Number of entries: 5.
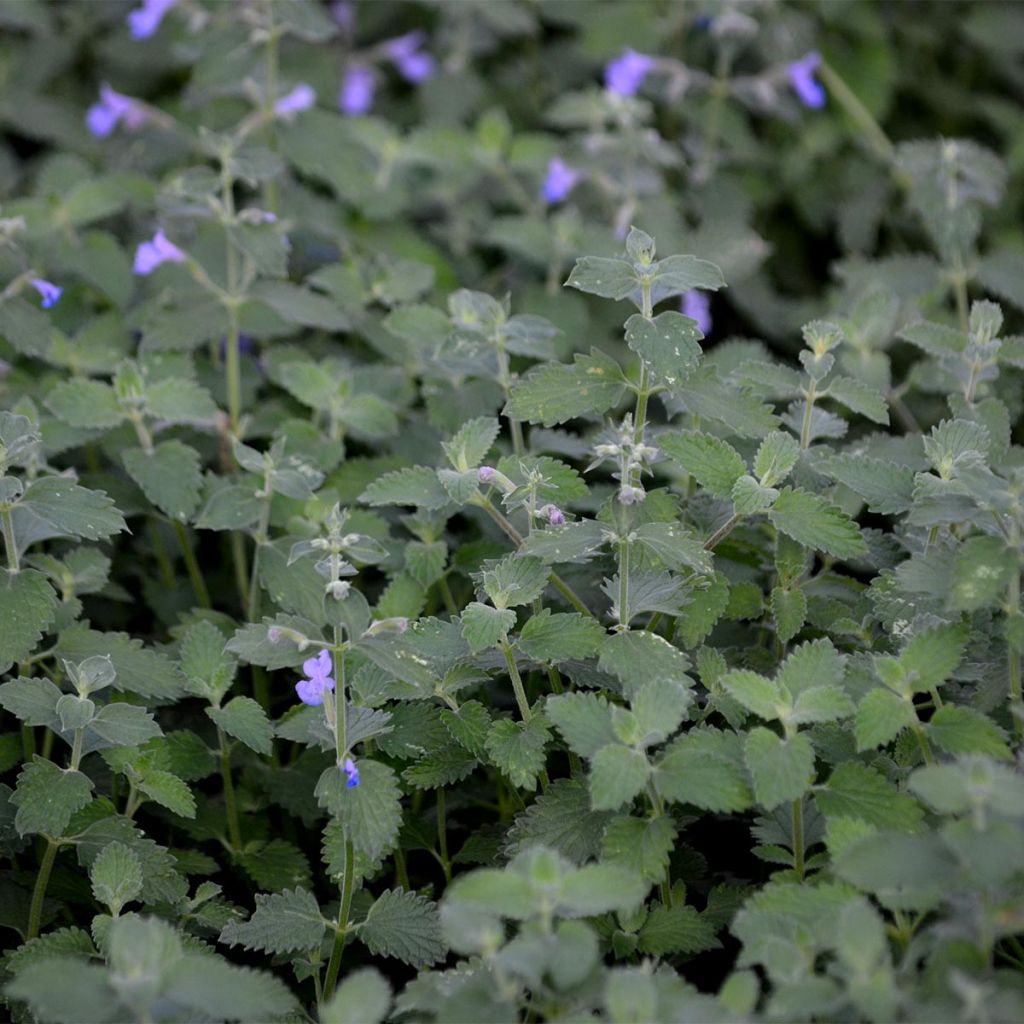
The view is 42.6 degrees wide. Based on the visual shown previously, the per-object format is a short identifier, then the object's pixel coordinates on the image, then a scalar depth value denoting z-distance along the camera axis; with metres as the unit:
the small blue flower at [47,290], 2.96
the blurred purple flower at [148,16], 3.71
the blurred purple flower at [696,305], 3.55
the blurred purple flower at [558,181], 3.75
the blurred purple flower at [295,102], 3.54
